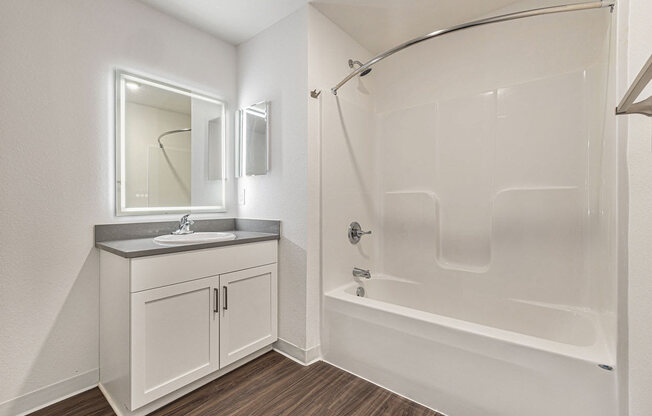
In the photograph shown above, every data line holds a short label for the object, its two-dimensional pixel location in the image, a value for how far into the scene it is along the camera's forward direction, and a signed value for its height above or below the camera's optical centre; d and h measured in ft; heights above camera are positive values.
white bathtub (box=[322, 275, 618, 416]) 3.76 -2.47
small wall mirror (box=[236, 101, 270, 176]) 7.32 +1.78
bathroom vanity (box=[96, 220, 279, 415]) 4.62 -2.02
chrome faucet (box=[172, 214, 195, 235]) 6.55 -0.46
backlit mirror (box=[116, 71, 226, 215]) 6.18 +1.40
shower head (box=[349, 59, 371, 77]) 7.17 +3.71
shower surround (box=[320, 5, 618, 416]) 4.28 -0.31
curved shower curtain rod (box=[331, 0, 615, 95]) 3.90 +2.82
